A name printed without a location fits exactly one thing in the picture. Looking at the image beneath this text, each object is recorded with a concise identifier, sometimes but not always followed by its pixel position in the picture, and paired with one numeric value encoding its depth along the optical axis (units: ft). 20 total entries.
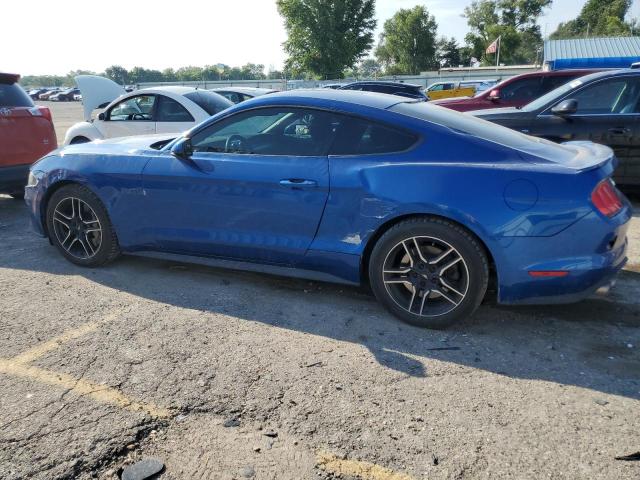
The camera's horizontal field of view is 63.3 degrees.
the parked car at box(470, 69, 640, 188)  20.47
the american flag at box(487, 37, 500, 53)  169.19
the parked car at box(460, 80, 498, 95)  90.76
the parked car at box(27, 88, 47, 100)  207.94
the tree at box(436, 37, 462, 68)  267.59
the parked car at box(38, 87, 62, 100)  197.66
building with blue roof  72.84
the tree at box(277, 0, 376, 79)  159.14
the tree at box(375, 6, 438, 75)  233.55
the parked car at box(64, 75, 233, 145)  25.95
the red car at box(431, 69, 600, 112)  29.99
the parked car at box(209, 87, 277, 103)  38.01
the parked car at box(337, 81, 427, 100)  42.75
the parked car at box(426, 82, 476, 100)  81.71
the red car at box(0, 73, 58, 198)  20.84
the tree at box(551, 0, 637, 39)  220.43
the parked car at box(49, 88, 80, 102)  187.60
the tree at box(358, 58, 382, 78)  355.17
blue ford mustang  10.12
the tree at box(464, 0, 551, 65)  264.52
